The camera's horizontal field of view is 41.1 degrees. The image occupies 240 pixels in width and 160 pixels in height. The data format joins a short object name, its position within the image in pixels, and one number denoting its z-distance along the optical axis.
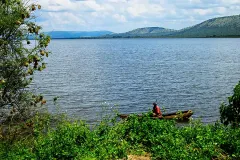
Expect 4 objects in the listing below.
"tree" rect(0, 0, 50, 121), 14.86
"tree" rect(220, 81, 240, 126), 15.77
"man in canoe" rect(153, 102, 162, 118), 25.61
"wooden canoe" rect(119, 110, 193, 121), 30.75
